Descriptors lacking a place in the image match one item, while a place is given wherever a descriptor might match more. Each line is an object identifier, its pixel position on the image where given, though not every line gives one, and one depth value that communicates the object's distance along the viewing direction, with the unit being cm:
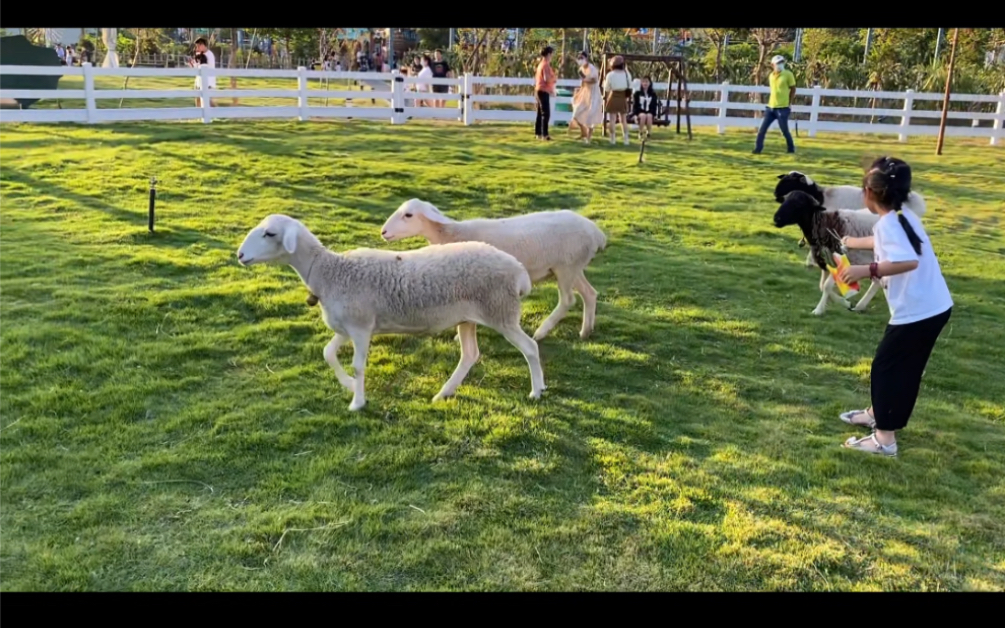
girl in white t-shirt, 389
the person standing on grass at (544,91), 1516
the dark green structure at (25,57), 1609
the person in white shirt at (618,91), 1435
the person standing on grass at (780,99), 1470
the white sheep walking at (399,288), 456
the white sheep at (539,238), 557
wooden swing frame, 1593
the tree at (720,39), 2527
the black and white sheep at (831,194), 745
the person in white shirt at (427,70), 2028
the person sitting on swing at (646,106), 1509
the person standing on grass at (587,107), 1536
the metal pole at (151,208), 744
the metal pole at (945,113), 1673
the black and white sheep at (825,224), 653
